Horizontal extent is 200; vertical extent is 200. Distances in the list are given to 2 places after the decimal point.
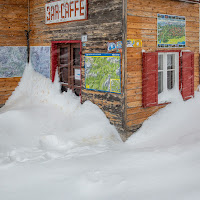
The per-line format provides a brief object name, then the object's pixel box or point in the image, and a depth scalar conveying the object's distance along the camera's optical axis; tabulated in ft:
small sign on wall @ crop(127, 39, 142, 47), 27.62
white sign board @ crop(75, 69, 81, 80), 34.30
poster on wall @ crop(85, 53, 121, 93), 28.32
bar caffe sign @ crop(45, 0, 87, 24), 31.35
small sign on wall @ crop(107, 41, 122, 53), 27.67
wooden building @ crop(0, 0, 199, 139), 28.04
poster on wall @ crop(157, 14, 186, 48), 30.48
